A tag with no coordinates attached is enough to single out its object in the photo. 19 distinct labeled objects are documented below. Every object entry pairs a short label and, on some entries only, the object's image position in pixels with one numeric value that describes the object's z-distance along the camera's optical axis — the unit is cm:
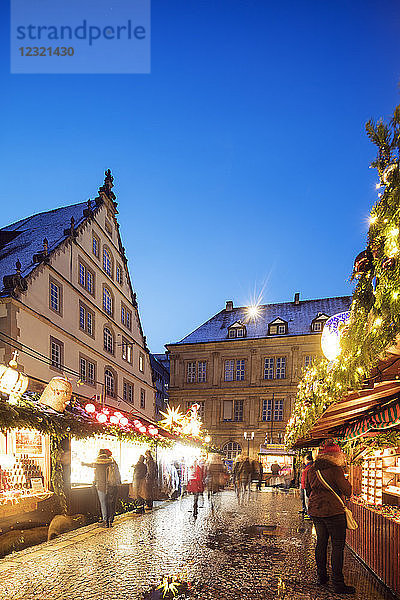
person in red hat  666
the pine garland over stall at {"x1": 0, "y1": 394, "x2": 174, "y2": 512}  828
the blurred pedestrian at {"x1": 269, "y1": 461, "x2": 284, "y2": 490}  3087
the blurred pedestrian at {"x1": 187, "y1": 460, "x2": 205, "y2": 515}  1555
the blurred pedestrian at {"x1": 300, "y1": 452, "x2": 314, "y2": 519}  1433
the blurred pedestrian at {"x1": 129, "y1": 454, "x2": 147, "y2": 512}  1532
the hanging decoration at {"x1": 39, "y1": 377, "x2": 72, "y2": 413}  1026
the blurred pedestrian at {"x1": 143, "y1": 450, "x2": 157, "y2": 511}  1545
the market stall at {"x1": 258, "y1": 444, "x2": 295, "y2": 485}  3309
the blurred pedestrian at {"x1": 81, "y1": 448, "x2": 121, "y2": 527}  1194
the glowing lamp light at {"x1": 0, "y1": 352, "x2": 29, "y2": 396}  863
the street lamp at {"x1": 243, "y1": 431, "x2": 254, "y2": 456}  4039
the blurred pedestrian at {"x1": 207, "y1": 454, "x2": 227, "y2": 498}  2027
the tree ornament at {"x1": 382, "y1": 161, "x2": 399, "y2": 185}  370
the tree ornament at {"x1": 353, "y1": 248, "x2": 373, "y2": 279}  446
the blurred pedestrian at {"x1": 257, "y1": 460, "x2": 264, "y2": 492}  2778
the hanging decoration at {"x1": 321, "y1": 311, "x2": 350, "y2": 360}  611
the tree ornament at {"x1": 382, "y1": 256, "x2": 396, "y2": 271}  351
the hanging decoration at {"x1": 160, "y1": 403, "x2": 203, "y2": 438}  2127
